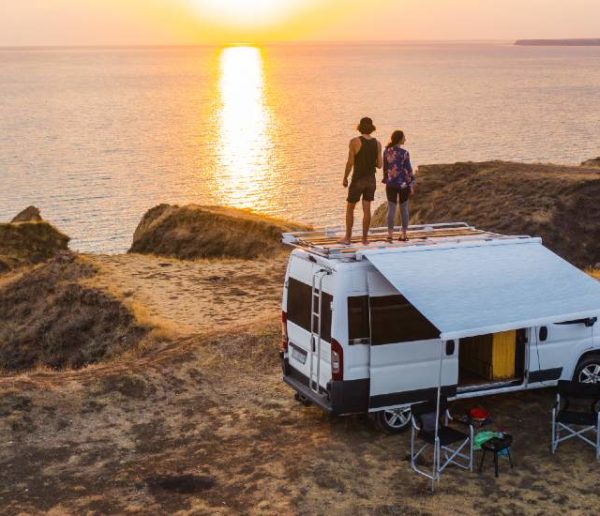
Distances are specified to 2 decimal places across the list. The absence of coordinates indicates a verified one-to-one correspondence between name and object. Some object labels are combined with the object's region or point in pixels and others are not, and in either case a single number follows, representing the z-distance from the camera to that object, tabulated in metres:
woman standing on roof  14.53
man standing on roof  13.65
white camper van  11.42
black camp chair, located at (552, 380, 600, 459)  11.44
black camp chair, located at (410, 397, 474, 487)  10.84
